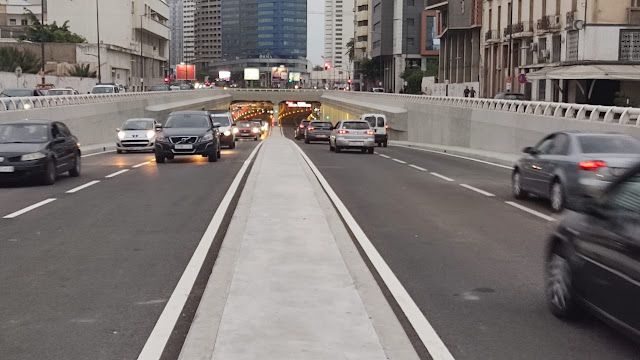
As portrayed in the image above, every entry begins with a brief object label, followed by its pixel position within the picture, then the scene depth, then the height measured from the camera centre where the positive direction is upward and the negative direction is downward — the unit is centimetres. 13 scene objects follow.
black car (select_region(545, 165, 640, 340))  564 -122
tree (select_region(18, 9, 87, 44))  10206 +810
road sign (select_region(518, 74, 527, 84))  4922 +131
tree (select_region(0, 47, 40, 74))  7744 +358
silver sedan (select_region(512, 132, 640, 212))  1349 -110
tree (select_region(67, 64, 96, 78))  9381 +303
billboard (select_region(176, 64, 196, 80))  17475 +560
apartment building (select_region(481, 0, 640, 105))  5147 +359
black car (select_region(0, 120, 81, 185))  1853 -128
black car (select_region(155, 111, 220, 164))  2661 -138
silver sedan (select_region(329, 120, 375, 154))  3622 -170
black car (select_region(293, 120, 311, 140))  7094 -296
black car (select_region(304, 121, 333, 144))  5425 -224
